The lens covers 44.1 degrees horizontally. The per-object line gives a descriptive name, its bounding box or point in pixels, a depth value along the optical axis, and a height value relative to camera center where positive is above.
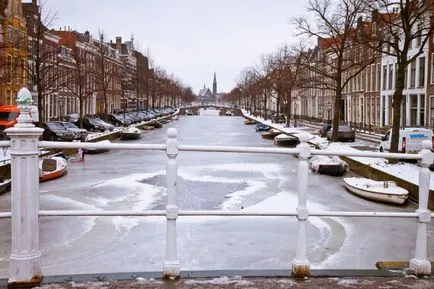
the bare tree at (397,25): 25.34 +3.91
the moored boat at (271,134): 54.48 -2.44
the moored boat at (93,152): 35.35 -2.93
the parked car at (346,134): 42.16 -1.85
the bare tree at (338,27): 36.91 +5.93
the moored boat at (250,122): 87.33 -1.93
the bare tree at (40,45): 33.56 +4.65
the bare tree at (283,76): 59.81 +4.05
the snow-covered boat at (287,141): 44.09 -2.53
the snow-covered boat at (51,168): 23.67 -2.69
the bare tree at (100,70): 57.94 +4.70
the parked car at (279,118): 77.85 -1.21
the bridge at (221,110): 147.50 -0.06
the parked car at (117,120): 64.72 -1.32
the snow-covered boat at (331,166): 26.98 -2.83
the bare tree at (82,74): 48.41 +3.65
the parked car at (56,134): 38.03 -1.77
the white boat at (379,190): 19.44 -3.00
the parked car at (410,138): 29.00 -1.50
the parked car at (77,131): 40.26 -1.70
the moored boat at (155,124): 73.31 -1.98
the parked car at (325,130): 48.21 -1.76
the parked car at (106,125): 54.33 -1.62
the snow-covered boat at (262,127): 64.81 -2.05
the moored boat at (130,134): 49.53 -2.27
